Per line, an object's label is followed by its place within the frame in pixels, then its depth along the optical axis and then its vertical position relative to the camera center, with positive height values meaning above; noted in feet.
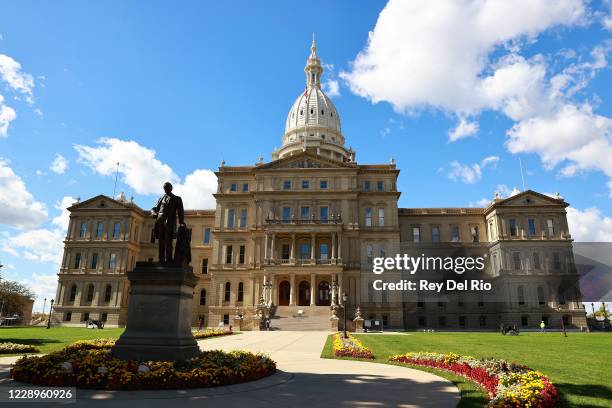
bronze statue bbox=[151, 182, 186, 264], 45.41 +9.07
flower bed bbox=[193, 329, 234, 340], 105.59 -6.11
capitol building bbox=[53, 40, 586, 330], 195.83 +31.02
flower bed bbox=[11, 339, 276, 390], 33.65 -4.97
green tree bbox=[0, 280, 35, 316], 277.44 +6.64
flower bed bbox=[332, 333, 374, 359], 62.45 -5.48
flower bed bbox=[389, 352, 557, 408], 28.43 -5.06
